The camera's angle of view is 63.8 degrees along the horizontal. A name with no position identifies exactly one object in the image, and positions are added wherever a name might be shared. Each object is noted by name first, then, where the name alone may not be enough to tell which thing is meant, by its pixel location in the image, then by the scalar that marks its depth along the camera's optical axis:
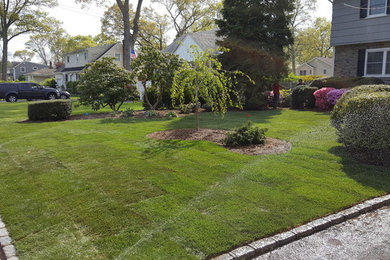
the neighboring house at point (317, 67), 52.50
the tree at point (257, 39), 16.08
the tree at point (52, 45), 64.44
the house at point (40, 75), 60.71
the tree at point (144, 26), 47.06
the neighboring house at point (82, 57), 43.81
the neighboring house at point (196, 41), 28.52
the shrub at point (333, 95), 13.76
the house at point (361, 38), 14.29
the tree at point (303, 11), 46.84
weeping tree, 8.02
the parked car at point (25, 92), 25.77
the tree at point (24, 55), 90.44
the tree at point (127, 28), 25.69
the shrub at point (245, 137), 7.23
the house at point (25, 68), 74.38
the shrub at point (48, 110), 12.35
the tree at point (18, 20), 39.02
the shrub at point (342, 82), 13.87
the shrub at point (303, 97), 15.61
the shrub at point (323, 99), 14.36
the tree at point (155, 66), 13.24
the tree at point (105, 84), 13.56
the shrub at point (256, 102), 16.19
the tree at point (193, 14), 45.19
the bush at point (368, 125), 5.77
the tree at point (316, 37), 59.81
